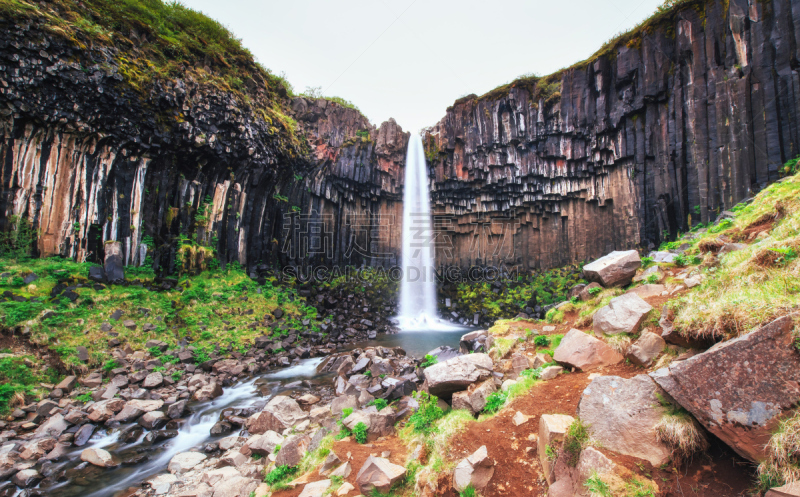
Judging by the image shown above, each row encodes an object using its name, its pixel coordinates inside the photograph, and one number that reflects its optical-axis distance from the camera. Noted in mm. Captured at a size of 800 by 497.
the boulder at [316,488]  4070
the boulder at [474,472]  3246
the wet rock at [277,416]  7133
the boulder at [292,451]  5223
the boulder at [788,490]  1892
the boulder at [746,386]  2275
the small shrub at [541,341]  6527
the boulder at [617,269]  7152
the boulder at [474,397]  4605
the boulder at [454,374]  5164
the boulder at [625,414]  2832
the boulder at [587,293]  7527
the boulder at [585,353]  4551
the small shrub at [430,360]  7641
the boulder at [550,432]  3107
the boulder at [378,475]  3706
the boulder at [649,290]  5926
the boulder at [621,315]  4695
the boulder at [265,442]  6050
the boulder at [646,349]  3980
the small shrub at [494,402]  4379
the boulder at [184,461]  6168
